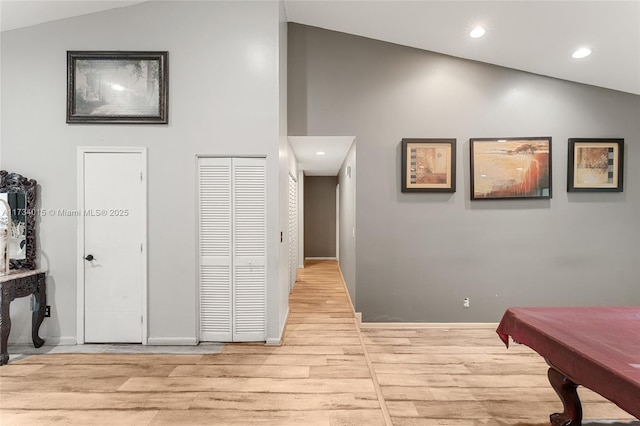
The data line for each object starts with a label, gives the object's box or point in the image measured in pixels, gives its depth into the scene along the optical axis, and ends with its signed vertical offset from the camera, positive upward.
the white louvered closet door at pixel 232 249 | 2.90 -0.39
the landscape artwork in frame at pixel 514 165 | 3.34 +0.56
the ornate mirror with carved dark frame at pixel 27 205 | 2.78 +0.06
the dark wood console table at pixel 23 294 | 2.44 -0.77
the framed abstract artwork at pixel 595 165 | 3.35 +0.56
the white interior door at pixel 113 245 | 2.85 -0.34
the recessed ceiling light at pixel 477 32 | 2.88 +1.86
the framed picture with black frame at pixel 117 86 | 2.83 +1.26
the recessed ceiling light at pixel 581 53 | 2.86 +1.64
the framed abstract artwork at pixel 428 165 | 3.36 +0.56
